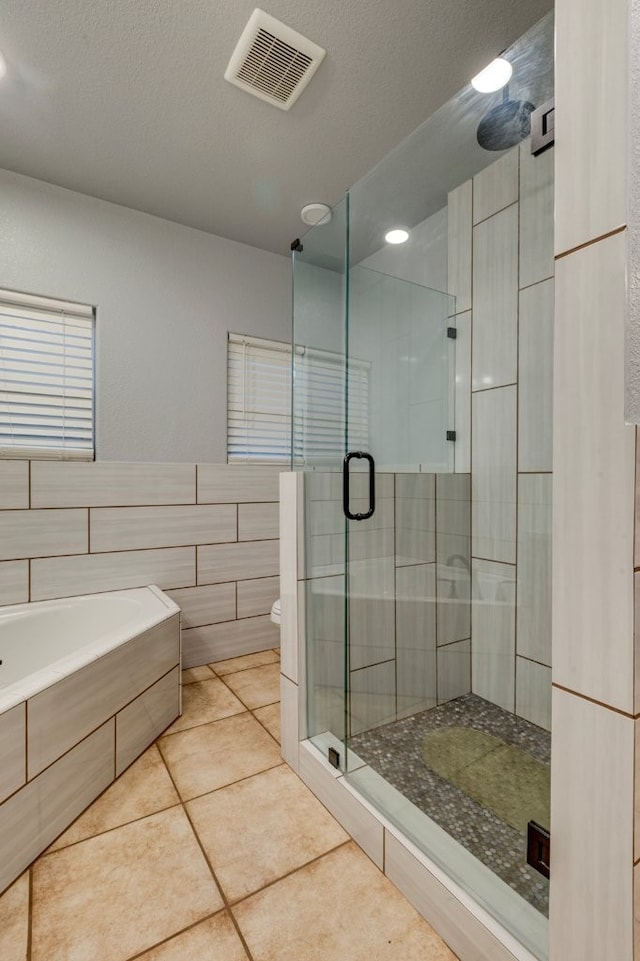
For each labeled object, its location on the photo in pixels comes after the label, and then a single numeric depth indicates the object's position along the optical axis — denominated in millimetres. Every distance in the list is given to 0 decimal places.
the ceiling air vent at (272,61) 1479
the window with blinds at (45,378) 2248
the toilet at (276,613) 2201
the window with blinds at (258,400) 2908
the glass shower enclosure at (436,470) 1316
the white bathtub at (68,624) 1919
